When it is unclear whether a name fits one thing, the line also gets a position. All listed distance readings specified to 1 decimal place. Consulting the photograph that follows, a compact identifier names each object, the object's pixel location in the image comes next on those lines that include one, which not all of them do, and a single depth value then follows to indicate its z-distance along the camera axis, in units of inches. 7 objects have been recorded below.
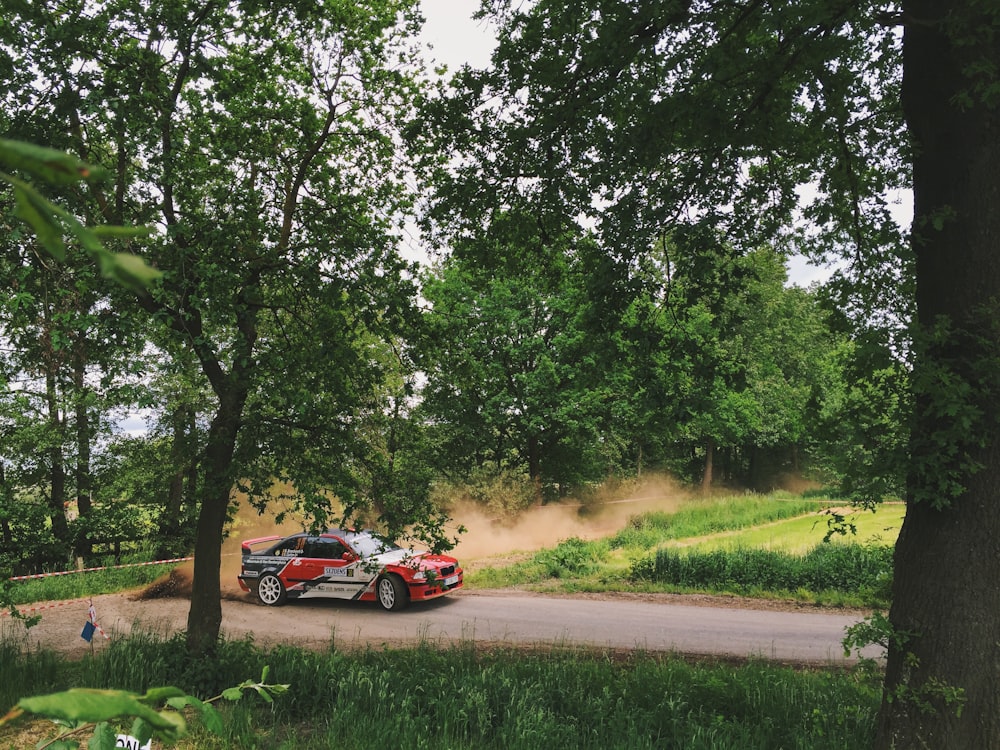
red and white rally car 525.0
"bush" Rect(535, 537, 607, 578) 689.0
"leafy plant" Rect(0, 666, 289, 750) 24.7
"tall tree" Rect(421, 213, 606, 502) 1080.8
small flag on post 274.2
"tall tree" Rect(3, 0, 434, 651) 260.4
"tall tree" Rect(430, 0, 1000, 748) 167.3
